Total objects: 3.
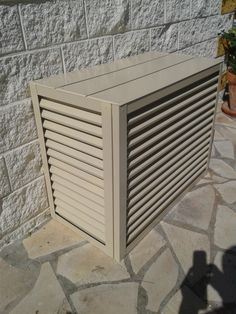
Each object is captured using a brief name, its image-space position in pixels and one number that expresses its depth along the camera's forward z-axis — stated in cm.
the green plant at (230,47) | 414
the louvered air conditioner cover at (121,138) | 175
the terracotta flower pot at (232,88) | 423
